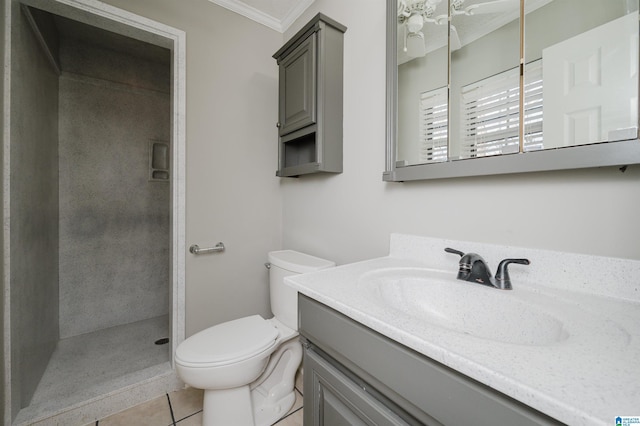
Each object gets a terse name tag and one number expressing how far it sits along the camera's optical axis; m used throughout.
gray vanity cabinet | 0.39
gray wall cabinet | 1.34
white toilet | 1.09
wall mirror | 0.63
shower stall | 1.24
